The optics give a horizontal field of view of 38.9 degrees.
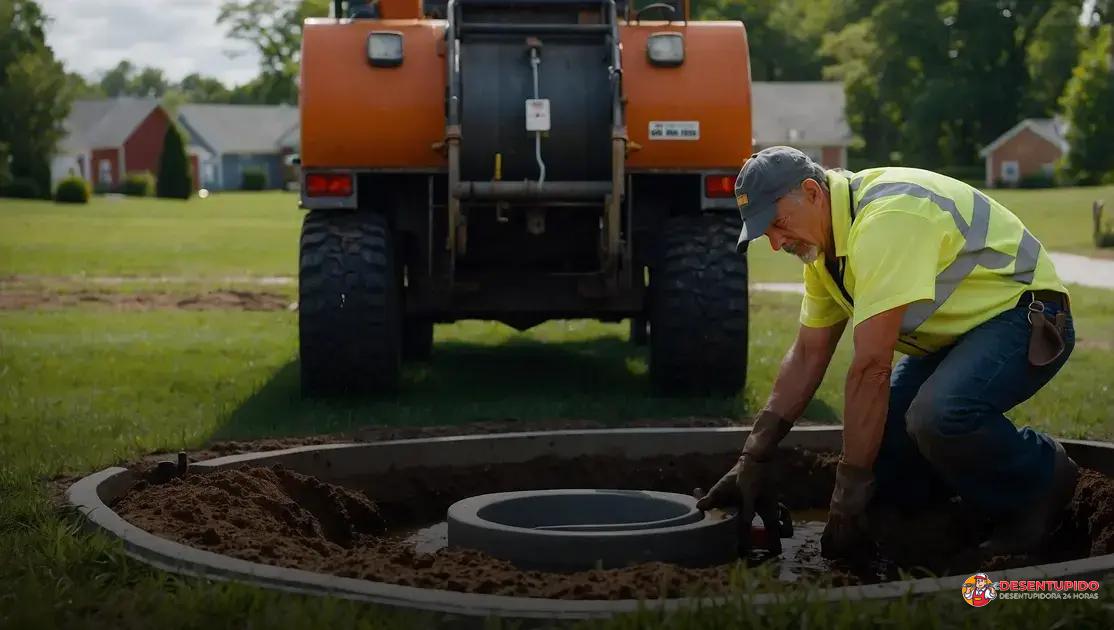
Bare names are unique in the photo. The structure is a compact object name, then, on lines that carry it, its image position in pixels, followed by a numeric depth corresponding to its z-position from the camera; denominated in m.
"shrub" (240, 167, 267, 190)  78.50
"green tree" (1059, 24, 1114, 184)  55.41
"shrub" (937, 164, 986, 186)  66.25
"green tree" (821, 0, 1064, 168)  64.75
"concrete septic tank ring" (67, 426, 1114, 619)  3.46
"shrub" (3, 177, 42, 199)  51.12
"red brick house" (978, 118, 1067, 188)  67.38
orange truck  7.78
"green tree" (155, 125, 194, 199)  57.12
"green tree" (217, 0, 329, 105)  90.88
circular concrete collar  4.45
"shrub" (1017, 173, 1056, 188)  62.72
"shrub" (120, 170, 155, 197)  61.51
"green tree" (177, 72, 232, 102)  124.56
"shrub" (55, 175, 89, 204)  48.50
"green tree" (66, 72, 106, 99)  59.27
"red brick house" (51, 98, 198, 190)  80.75
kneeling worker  4.18
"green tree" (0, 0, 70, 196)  52.72
